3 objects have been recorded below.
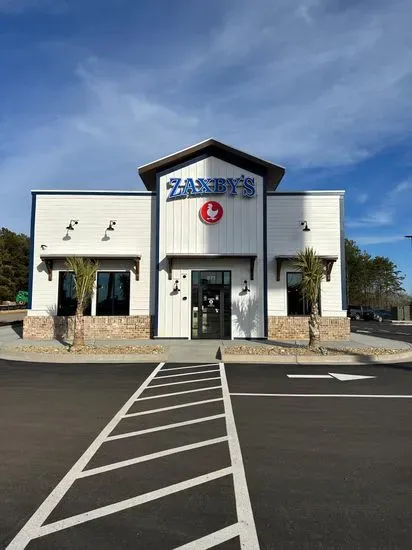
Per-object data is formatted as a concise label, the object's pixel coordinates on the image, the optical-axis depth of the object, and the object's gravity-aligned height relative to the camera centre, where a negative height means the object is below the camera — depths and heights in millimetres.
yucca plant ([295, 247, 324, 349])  14766 +857
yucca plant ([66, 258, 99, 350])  15312 +696
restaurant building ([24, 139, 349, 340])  19219 +2375
